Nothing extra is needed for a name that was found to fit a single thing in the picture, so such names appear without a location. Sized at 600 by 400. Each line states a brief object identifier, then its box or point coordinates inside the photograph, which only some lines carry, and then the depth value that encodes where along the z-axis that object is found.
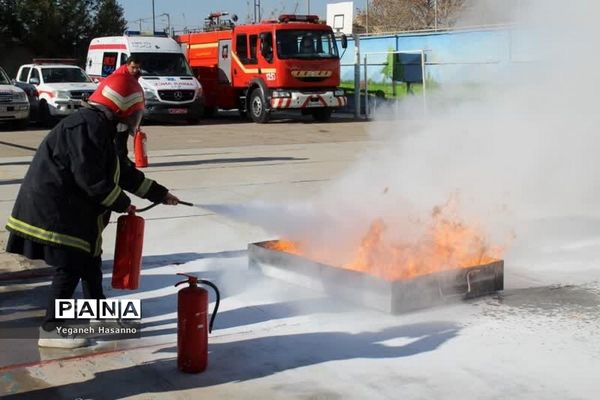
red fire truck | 20.33
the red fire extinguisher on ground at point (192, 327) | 3.87
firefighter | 3.88
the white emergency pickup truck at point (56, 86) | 19.55
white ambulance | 20.25
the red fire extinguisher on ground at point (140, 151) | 11.50
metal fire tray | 4.87
